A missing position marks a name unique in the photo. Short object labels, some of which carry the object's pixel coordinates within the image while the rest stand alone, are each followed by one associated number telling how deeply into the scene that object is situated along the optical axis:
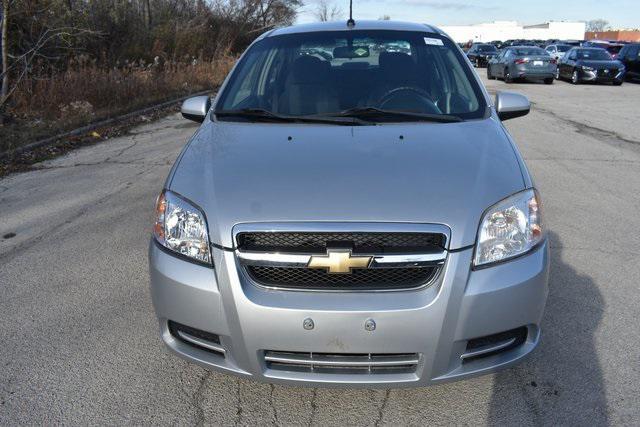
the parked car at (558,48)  31.98
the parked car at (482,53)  35.12
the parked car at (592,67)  20.97
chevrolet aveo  2.13
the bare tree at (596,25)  122.62
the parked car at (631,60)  22.50
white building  82.81
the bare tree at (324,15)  43.62
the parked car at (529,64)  21.42
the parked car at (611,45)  34.62
